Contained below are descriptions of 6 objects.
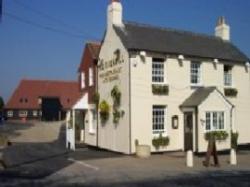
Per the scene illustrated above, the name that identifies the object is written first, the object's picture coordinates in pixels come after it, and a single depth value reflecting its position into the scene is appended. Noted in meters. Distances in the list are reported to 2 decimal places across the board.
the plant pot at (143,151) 16.48
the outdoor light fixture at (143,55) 17.39
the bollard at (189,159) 14.04
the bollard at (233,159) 14.94
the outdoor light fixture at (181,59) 18.54
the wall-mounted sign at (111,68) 18.23
